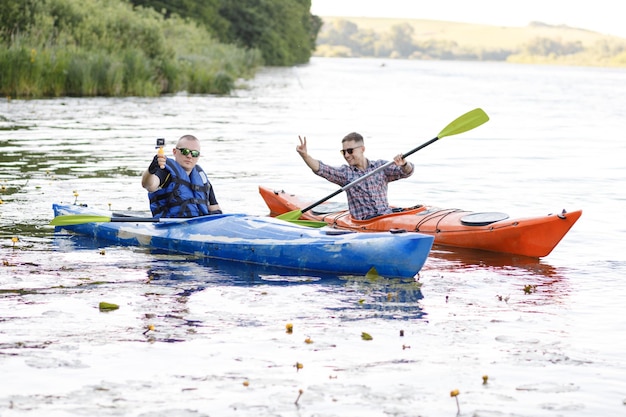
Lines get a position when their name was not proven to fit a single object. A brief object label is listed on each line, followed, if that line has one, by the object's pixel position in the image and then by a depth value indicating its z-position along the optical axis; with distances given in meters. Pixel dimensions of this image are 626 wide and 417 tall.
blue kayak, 14.91
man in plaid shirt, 17.94
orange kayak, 17.19
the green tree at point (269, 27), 142.25
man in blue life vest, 16.62
